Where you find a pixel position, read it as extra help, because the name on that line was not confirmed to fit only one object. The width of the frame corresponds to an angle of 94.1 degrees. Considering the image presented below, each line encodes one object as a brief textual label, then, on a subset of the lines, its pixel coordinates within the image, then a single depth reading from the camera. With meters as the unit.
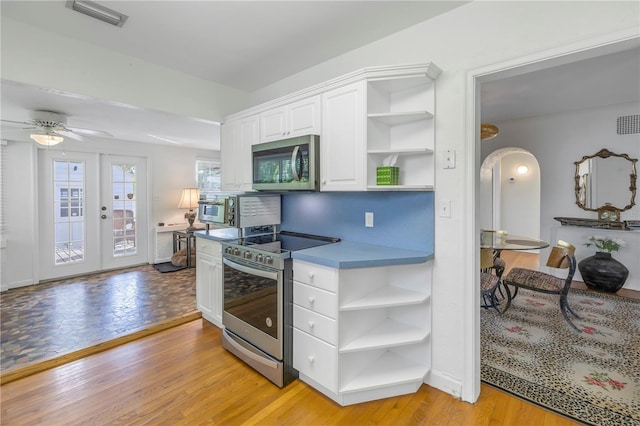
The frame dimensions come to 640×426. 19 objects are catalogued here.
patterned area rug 1.89
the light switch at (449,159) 1.96
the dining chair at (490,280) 3.05
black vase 3.93
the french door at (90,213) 4.66
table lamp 5.94
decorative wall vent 4.01
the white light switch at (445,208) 2.00
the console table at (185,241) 5.46
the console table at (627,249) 4.12
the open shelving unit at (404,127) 2.02
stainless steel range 2.13
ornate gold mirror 4.11
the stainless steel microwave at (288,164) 2.29
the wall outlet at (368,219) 2.43
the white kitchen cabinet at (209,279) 2.86
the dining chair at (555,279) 2.96
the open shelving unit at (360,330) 1.92
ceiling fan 3.31
